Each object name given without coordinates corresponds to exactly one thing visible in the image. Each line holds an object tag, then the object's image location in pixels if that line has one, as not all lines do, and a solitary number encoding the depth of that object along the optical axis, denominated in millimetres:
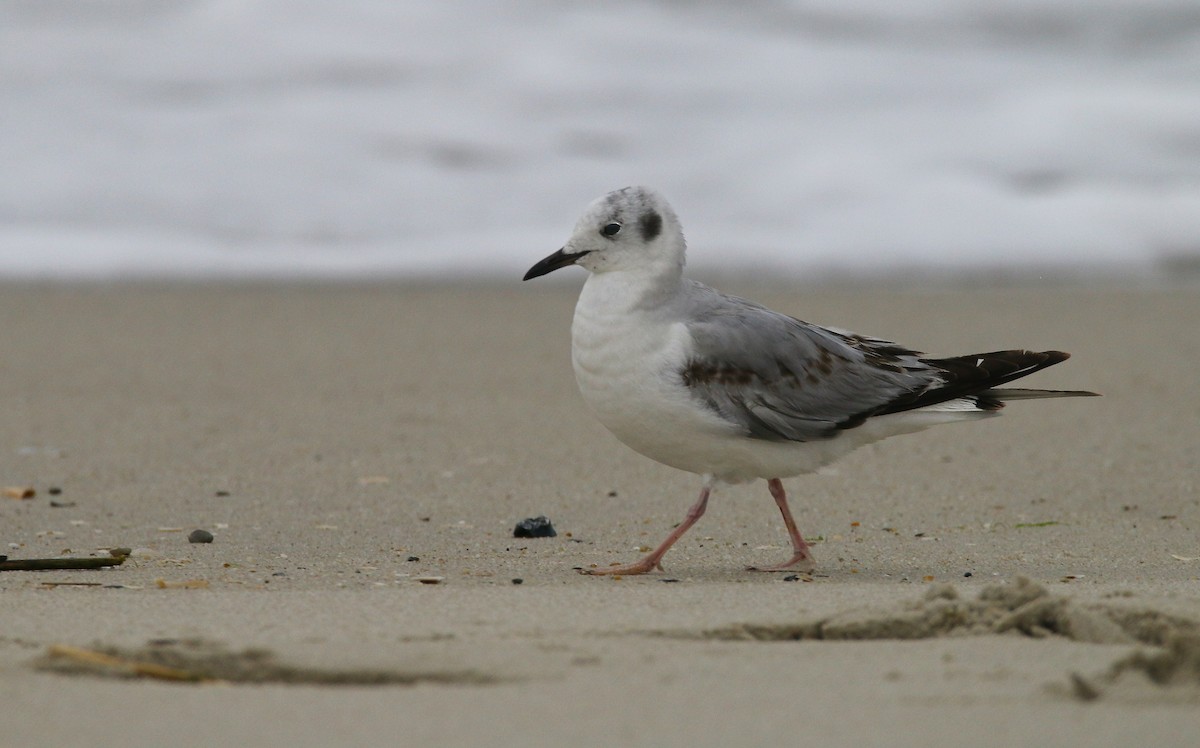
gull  8500
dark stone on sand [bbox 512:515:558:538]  9797
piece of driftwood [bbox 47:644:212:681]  5449
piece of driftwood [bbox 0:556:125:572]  7922
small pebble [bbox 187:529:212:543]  9375
